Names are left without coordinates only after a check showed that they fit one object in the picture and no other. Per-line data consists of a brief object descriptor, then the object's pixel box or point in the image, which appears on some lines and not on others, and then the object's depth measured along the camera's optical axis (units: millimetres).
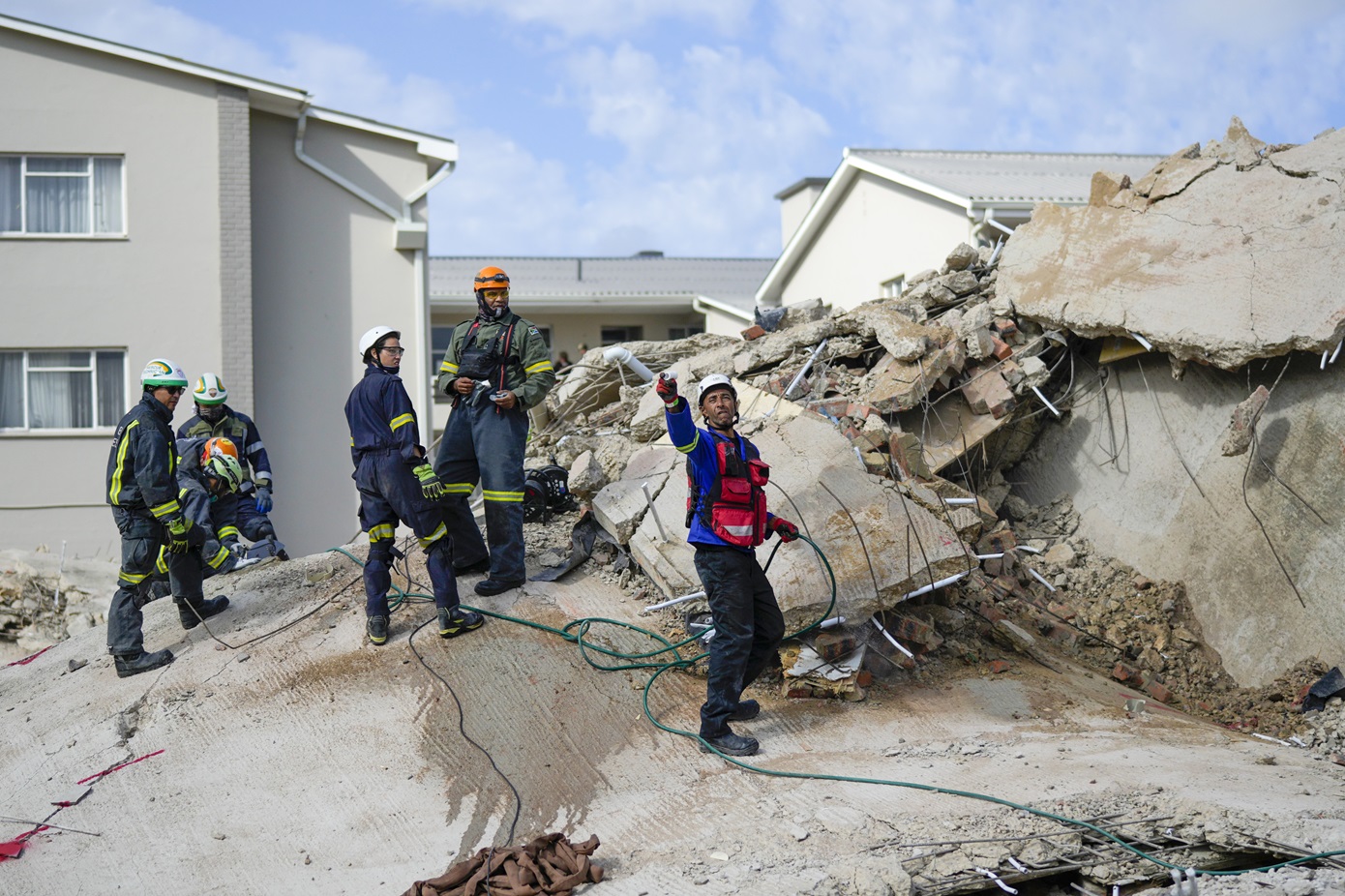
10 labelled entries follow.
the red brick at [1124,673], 7035
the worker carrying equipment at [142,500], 6672
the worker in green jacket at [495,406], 7070
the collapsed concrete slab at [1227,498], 6863
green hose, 6352
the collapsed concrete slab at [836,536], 6488
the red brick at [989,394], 8227
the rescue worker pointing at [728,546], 5469
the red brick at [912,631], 6770
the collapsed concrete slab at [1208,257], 7016
